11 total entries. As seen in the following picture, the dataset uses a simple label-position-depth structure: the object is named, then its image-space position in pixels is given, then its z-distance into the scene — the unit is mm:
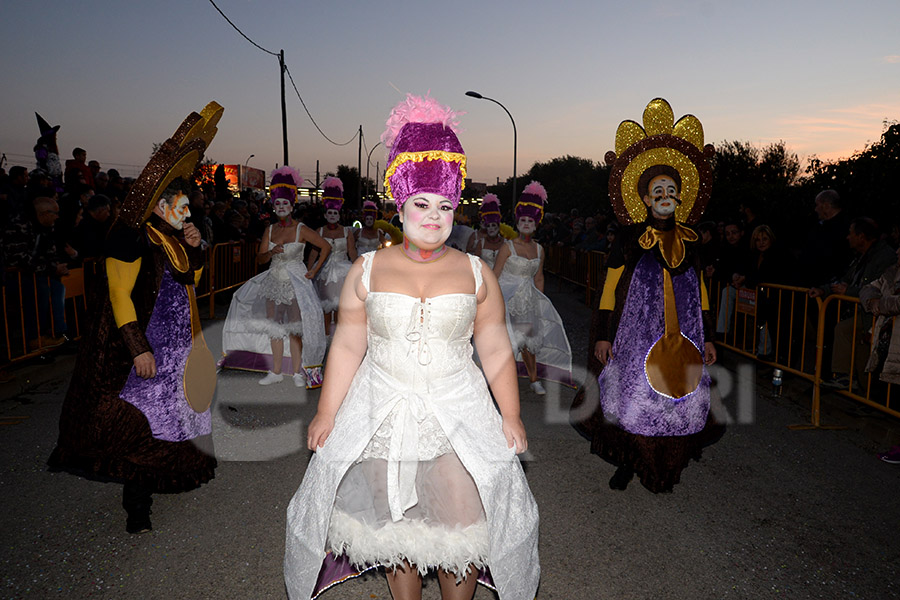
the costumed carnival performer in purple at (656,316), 4078
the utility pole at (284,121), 22844
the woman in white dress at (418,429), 2445
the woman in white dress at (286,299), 6734
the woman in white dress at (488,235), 7984
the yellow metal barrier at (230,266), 11414
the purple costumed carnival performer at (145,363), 3418
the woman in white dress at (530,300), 6773
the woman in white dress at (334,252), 8547
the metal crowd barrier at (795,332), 5750
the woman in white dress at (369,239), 10436
